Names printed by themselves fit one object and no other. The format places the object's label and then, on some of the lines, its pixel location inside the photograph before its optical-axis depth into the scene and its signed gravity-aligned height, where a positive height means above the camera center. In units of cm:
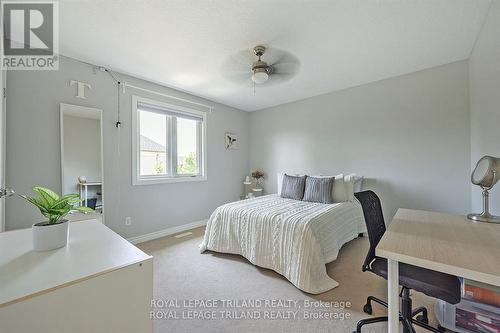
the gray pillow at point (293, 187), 330 -36
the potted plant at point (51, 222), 101 -29
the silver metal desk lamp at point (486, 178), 145 -10
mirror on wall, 245 +16
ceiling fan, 213 +121
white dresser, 71 -46
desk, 85 -41
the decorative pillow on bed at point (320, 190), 303 -37
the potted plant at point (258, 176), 454 -23
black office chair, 113 -66
